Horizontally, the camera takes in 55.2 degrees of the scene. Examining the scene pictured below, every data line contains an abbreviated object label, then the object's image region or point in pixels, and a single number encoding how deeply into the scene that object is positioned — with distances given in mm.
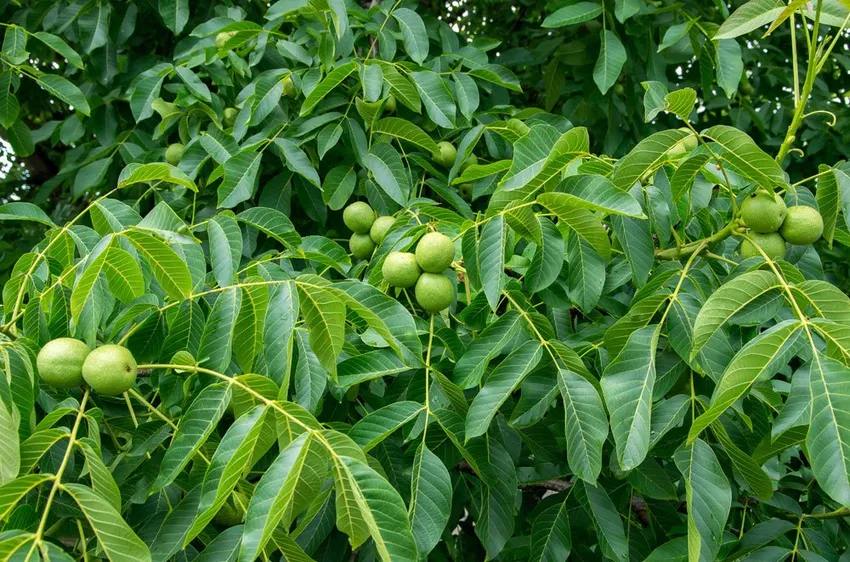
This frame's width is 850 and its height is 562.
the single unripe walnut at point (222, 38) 2771
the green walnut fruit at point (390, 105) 2646
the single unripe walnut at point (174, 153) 2717
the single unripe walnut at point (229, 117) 2807
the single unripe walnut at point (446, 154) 2590
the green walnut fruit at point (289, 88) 2584
